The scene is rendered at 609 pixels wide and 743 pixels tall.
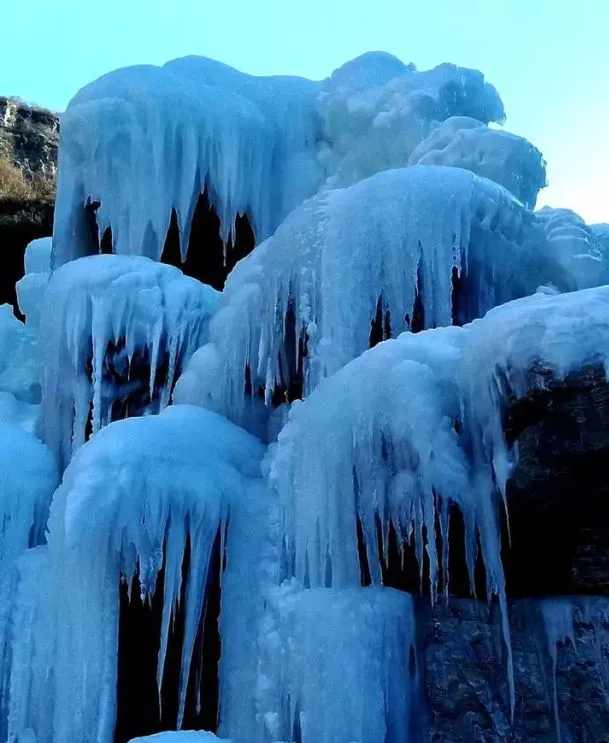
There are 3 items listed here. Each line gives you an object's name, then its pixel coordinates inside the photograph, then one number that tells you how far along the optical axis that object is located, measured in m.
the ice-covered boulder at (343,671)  2.88
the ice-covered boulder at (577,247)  4.27
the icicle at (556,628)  2.75
